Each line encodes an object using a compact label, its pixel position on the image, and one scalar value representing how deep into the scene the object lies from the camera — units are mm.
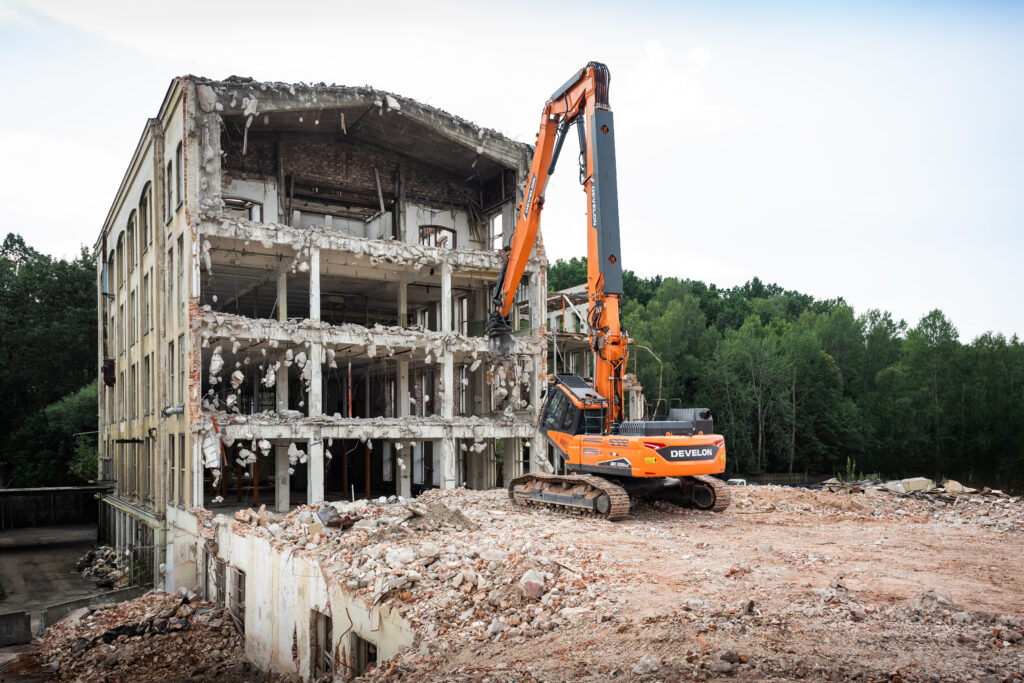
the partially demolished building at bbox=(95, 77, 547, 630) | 23688
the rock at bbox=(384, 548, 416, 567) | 11805
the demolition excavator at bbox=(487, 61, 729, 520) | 15117
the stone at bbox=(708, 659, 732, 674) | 6871
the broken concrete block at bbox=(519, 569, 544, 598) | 9734
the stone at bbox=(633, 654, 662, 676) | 7086
